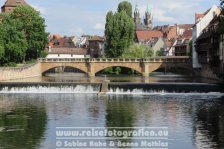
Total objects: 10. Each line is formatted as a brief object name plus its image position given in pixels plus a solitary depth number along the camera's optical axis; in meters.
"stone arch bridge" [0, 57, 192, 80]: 111.56
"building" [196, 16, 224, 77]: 83.75
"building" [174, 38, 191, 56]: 140.62
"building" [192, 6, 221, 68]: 103.31
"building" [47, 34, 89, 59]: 185.50
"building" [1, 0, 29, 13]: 148.88
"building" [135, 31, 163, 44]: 194.12
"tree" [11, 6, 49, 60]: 109.38
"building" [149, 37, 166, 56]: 174.09
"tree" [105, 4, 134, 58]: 126.50
